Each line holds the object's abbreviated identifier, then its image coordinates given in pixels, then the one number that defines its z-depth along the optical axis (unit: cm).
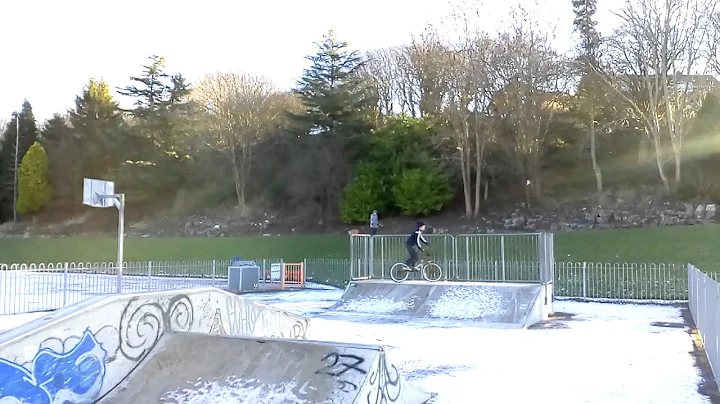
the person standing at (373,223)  2357
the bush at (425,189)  3378
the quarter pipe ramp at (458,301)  1404
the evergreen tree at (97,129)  5259
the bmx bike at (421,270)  1706
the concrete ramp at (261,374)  570
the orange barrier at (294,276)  2395
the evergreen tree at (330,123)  3850
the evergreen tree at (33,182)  5366
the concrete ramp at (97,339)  527
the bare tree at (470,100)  3144
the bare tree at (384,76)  4106
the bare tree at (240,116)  4212
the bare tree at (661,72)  2848
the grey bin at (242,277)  2214
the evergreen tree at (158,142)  4838
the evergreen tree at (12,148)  5722
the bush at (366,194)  3588
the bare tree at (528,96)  3089
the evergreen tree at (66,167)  5406
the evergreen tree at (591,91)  3184
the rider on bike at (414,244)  1683
